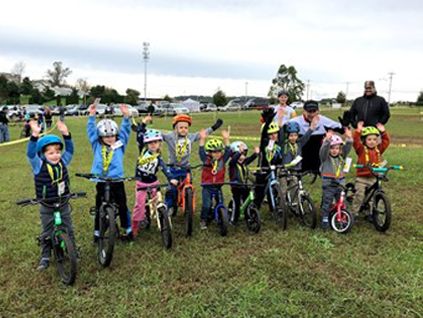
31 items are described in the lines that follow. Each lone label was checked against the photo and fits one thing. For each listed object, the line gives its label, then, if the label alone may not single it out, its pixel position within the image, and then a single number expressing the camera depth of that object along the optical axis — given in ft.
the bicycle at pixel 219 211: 18.95
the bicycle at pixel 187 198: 18.56
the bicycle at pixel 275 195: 19.60
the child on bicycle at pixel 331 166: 19.80
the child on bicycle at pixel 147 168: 18.45
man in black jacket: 23.97
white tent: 208.80
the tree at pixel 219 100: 249.14
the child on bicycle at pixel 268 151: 21.43
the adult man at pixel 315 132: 23.32
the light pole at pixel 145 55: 224.47
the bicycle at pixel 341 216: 19.10
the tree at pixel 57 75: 323.02
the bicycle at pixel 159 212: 17.22
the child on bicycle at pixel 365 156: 20.36
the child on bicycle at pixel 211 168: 19.70
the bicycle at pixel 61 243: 13.69
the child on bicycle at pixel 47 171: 14.75
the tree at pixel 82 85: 296.30
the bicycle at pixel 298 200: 19.85
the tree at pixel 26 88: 243.19
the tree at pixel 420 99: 294.74
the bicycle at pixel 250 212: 19.49
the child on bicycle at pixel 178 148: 20.33
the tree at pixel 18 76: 301.43
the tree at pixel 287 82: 281.13
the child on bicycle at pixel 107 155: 17.17
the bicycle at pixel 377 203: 18.97
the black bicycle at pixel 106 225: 14.99
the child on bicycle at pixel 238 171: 20.46
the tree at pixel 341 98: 315.56
